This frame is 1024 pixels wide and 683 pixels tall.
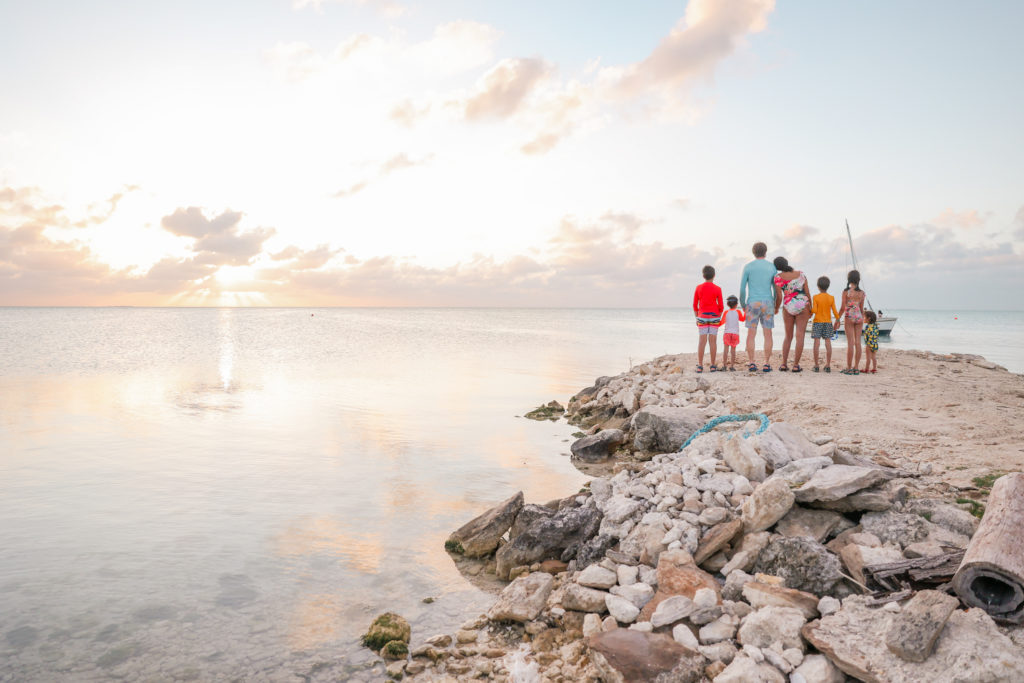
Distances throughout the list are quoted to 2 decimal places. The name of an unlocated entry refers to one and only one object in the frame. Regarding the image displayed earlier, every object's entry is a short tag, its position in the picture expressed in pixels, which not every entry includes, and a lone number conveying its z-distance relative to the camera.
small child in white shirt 14.71
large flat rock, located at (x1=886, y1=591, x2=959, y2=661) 3.39
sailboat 44.15
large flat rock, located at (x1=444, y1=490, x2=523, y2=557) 6.70
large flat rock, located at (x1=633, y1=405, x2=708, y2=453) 9.73
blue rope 8.16
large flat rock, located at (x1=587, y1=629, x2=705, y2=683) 3.82
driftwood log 3.60
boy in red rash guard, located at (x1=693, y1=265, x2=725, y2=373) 13.52
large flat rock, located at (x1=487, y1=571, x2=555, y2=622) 5.11
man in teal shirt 12.52
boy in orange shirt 13.27
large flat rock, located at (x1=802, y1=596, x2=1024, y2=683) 3.28
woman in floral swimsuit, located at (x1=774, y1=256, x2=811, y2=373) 12.73
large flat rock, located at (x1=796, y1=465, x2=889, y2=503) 4.98
